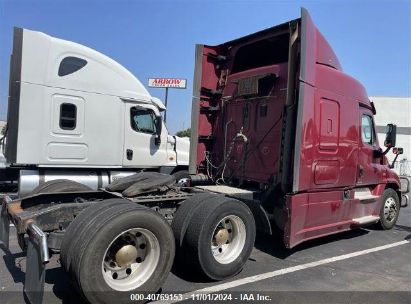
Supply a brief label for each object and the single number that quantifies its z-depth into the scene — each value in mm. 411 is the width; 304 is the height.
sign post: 25391
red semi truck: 3996
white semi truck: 8250
